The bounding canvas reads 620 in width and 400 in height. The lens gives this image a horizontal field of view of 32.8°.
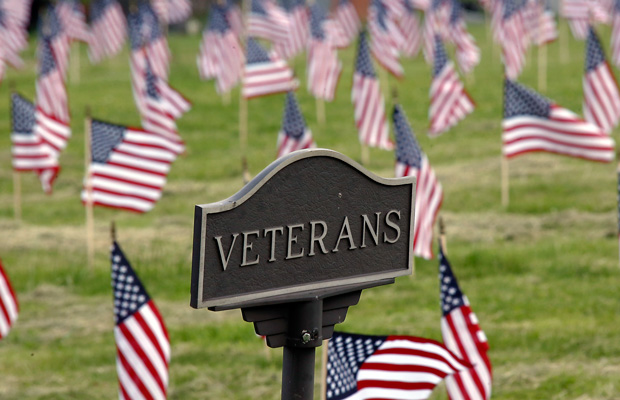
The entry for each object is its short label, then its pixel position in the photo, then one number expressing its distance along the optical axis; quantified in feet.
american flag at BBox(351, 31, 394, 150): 59.98
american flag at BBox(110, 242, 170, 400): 25.81
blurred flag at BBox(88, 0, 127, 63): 118.32
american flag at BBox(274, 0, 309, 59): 102.03
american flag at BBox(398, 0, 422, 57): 111.24
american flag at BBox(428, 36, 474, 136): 62.85
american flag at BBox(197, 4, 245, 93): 94.48
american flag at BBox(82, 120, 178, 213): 41.63
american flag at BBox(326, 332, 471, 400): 21.86
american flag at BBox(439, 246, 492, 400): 24.23
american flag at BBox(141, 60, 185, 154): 60.80
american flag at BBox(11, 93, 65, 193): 53.21
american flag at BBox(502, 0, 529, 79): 91.66
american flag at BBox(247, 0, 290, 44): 89.81
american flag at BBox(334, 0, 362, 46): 112.16
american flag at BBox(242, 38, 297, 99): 65.36
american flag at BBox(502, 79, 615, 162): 43.70
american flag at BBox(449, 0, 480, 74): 97.40
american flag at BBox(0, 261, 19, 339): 30.12
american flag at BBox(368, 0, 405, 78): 77.97
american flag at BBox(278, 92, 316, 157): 44.24
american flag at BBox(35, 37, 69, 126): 71.61
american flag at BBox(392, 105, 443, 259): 40.01
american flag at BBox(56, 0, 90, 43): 118.21
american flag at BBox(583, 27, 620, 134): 56.29
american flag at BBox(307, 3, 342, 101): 87.92
